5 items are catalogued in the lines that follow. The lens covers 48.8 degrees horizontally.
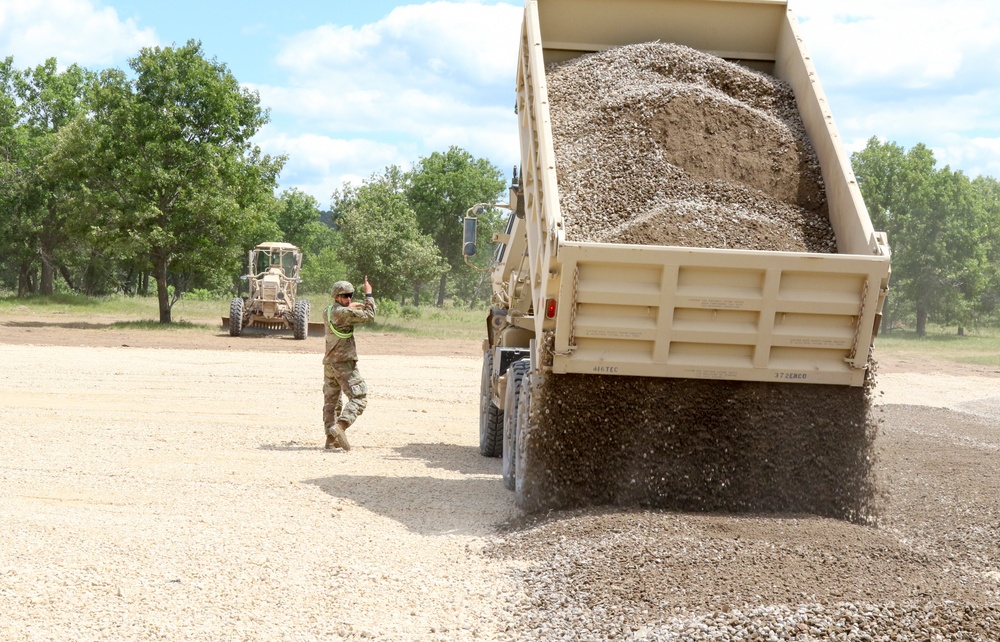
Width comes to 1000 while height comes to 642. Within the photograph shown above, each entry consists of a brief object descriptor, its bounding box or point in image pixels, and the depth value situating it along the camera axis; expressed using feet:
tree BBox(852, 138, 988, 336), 184.75
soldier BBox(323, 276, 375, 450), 34.04
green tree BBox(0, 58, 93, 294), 149.07
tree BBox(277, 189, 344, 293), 208.74
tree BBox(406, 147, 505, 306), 215.92
